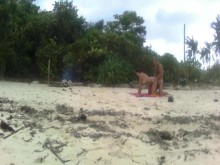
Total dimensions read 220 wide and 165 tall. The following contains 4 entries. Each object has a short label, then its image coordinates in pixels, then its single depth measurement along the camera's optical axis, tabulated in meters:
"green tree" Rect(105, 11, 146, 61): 9.20
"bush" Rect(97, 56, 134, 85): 8.54
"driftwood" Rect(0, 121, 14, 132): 3.96
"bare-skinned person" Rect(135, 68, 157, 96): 6.92
